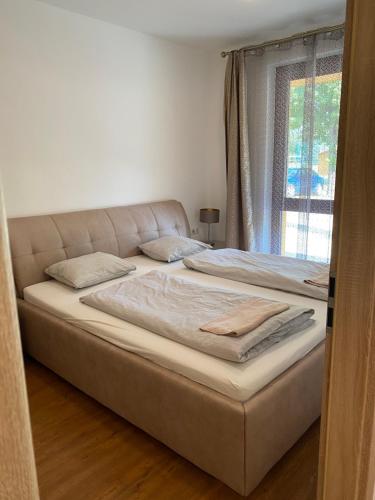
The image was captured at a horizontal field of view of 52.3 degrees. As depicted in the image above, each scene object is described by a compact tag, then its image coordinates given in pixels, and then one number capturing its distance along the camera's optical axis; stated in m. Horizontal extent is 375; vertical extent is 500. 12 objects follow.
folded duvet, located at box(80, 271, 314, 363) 1.79
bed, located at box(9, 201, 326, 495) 1.60
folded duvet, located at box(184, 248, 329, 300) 2.56
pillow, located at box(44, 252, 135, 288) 2.71
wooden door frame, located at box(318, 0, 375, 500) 0.80
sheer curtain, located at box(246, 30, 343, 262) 3.42
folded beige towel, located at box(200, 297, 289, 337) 1.84
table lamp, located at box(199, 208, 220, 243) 4.21
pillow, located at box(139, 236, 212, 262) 3.36
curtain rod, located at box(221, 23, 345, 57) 3.25
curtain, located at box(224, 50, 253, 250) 3.89
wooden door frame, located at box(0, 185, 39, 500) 0.47
